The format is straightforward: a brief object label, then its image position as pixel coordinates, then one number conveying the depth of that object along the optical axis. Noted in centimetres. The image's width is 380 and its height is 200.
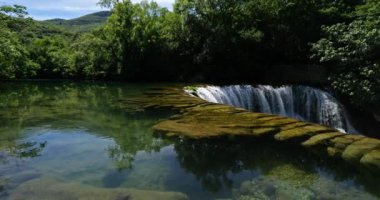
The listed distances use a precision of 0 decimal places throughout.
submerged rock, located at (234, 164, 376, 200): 573
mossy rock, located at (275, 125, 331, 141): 844
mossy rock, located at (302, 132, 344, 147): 790
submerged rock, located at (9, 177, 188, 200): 581
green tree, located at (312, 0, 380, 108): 1500
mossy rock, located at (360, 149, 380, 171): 651
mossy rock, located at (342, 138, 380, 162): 702
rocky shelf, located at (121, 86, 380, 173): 720
